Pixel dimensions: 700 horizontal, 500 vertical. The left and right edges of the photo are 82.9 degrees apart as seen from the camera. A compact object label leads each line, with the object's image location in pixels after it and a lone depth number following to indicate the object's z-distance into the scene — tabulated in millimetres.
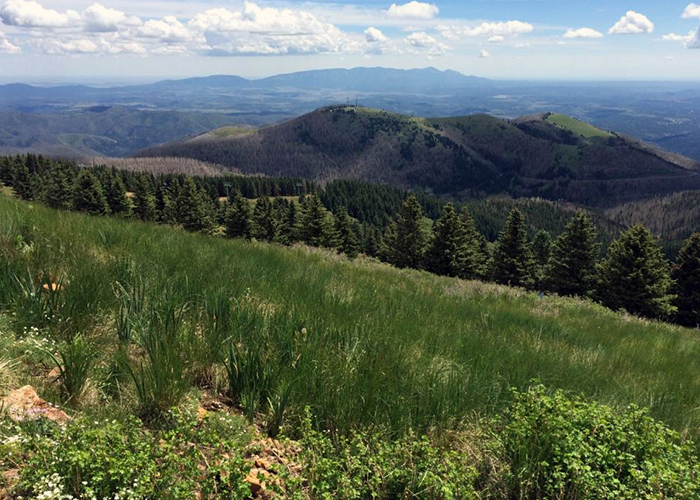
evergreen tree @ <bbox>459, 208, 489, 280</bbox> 46375
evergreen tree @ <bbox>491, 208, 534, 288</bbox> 46562
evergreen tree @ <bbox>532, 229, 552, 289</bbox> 52812
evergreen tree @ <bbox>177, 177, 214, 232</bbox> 58947
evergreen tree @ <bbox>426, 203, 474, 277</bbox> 45312
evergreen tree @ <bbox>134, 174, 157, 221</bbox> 61391
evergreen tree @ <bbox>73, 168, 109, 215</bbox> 48875
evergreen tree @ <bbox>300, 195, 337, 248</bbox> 56181
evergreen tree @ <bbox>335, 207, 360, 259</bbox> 64375
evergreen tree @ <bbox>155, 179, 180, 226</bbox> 61094
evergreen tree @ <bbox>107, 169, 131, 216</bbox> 61688
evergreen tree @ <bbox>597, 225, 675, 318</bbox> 34969
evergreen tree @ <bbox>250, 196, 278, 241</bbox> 65438
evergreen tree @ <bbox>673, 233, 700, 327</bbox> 38062
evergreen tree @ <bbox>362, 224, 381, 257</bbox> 86438
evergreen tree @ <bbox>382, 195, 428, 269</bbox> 51734
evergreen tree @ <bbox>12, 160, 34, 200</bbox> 83625
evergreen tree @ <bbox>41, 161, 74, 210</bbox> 65456
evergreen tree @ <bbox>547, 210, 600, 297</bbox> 42656
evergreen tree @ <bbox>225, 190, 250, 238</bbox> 62281
